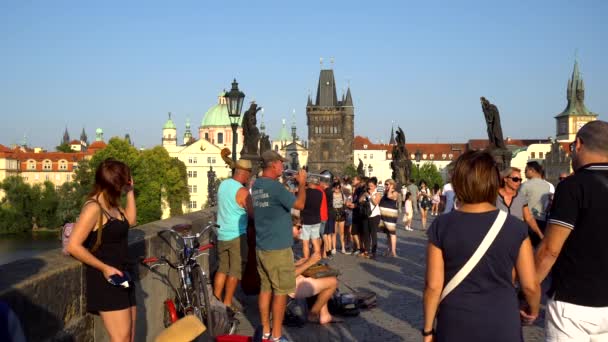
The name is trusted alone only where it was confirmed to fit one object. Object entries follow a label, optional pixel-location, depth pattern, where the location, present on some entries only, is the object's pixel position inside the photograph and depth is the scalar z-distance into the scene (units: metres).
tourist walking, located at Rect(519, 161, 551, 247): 8.52
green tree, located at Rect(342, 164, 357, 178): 117.16
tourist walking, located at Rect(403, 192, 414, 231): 22.03
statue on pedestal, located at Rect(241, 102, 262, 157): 17.45
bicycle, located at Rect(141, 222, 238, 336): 6.14
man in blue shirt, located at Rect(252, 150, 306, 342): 6.37
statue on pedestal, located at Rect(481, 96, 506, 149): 17.64
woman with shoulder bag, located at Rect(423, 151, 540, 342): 3.47
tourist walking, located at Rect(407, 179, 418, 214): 24.91
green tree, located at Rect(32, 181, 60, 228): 84.75
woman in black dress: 4.42
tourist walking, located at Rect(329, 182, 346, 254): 15.77
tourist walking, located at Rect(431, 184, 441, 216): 27.71
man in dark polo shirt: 3.72
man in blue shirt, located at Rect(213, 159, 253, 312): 7.72
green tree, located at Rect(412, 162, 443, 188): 110.62
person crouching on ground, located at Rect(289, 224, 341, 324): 7.51
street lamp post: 16.62
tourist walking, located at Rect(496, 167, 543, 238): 7.73
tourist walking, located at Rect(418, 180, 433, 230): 22.52
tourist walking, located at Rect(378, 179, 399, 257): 14.62
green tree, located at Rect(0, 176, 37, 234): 82.19
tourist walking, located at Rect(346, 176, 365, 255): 15.08
